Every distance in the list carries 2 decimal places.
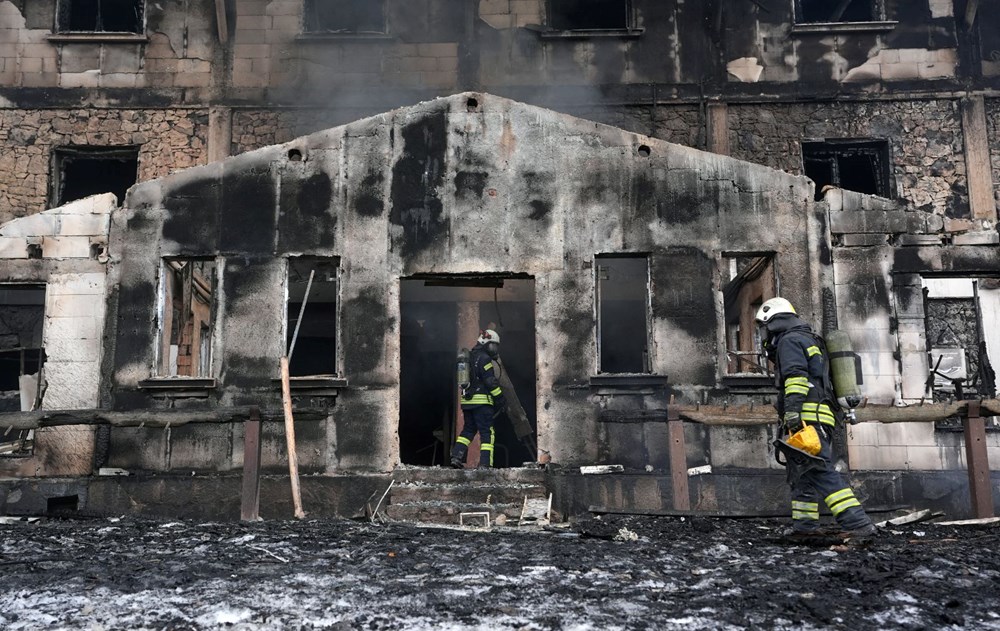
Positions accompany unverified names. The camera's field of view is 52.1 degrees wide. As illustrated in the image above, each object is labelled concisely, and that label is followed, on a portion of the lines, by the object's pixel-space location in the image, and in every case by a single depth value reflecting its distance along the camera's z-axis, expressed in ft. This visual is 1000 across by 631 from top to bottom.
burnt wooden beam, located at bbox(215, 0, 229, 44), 58.39
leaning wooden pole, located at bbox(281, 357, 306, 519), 34.96
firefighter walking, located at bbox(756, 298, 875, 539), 26.50
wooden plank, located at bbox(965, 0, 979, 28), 58.10
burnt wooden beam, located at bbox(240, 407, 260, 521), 34.06
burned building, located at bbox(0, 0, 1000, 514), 39.78
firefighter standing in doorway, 41.98
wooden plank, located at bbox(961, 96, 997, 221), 56.59
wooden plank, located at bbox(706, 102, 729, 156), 57.98
